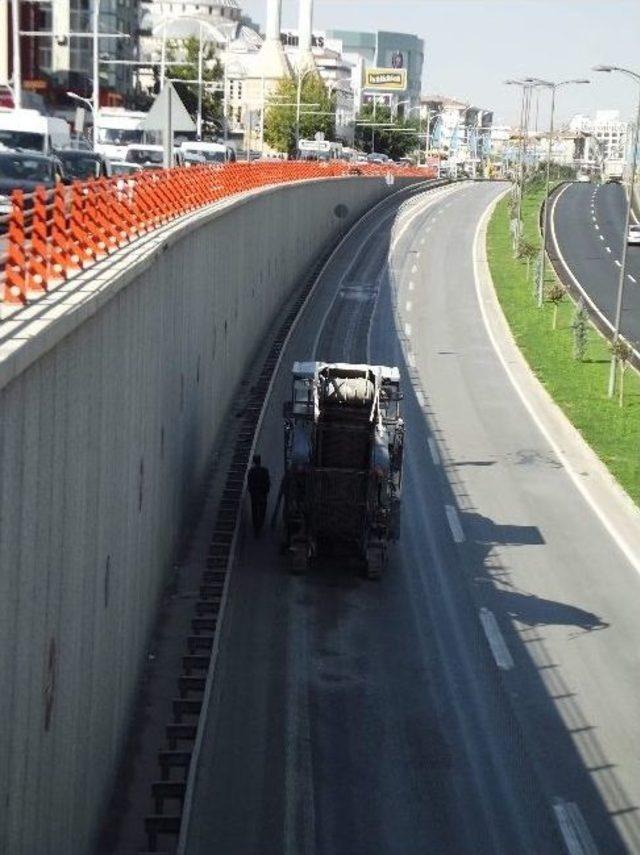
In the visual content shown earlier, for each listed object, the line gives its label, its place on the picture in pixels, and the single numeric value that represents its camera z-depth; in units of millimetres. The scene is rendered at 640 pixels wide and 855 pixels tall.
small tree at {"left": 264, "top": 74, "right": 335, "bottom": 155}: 134875
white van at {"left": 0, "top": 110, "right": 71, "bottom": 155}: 40531
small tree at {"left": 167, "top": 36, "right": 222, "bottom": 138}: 112700
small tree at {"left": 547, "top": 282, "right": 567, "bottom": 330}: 61844
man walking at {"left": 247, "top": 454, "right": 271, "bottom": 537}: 28438
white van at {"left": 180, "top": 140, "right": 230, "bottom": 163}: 67188
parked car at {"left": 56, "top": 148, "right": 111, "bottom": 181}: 34656
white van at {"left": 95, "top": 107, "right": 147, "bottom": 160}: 73812
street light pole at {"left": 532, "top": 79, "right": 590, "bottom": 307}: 63812
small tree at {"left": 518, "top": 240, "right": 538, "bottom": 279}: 76000
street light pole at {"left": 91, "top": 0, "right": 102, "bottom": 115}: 56231
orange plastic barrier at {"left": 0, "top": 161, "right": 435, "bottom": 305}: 12641
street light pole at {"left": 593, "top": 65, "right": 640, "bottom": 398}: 44250
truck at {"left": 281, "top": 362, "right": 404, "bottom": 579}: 26188
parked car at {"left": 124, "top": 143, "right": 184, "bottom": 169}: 56531
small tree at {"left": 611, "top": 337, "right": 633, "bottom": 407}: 44312
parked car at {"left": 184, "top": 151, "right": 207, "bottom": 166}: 62788
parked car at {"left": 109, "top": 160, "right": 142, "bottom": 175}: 45488
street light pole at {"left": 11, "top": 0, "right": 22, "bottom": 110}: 50281
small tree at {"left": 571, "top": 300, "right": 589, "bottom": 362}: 51219
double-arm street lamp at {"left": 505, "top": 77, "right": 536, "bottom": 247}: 90812
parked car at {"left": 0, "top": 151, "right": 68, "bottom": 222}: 26797
